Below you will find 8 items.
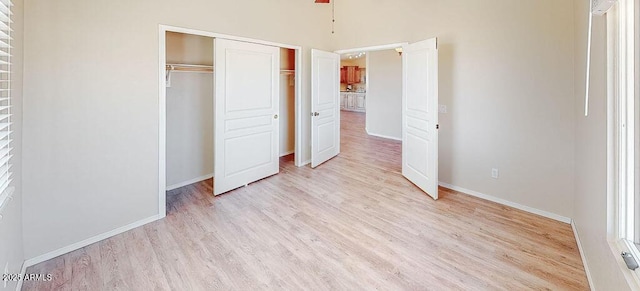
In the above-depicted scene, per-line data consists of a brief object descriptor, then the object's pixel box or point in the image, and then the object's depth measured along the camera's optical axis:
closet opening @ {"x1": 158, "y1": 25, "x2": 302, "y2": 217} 3.75
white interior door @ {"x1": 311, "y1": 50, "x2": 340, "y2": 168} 4.96
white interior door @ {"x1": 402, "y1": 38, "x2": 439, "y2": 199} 3.59
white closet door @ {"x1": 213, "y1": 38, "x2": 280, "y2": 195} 3.71
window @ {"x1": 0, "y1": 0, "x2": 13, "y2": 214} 1.56
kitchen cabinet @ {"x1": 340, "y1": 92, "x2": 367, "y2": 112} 14.05
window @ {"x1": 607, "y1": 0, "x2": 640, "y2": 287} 1.35
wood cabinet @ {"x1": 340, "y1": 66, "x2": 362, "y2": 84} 15.00
